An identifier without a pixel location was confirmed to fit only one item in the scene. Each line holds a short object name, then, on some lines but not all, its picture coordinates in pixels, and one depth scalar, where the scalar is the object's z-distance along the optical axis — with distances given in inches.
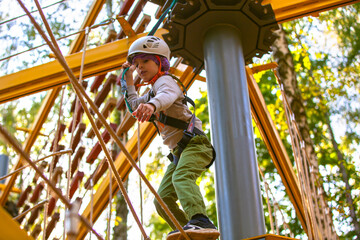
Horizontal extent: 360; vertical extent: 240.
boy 103.7
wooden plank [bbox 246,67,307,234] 192.2
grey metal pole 114.4
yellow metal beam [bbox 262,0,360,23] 149.0
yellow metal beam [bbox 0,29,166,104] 166.9
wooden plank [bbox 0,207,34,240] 51.6
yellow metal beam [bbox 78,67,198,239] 195.3
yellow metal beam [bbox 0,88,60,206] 241.6
